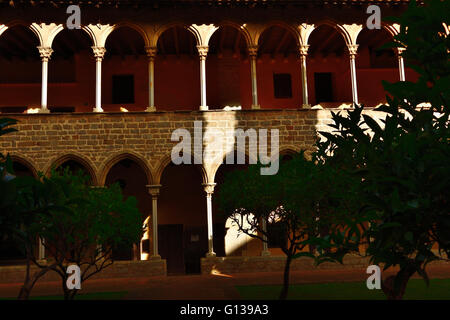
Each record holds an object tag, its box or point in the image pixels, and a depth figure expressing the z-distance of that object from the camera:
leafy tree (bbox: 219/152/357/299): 7.94
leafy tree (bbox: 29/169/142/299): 7.67
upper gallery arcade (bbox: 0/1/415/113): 15.64
